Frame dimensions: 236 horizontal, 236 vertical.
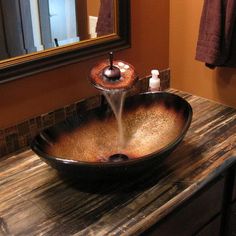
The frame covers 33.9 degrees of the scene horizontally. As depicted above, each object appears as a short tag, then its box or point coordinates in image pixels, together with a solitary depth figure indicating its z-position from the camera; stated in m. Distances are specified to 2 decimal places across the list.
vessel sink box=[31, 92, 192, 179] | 1.28
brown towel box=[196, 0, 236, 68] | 1.44
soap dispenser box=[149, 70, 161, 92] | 1.57
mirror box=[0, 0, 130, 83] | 1.24
